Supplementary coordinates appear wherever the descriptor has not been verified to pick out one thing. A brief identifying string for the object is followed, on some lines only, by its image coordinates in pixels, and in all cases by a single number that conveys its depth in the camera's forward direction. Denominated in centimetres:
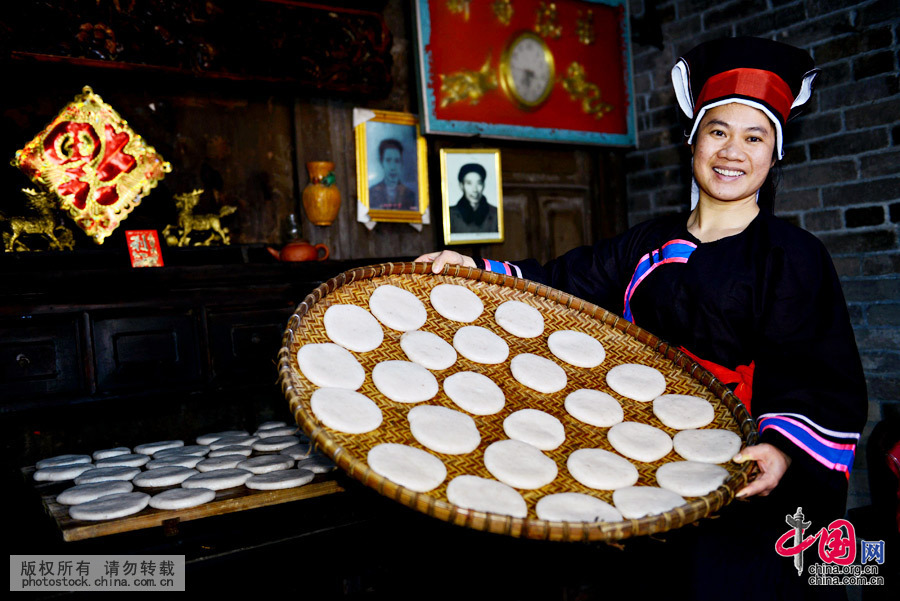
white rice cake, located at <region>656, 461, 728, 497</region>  135
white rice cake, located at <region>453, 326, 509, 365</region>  179
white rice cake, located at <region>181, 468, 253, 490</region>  188
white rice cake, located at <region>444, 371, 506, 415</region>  160
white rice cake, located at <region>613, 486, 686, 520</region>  127
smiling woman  152
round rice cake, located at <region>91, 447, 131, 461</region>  246
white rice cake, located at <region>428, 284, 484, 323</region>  189
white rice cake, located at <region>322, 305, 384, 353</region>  168
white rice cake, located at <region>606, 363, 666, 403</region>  174
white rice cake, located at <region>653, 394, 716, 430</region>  162
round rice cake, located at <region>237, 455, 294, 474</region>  204
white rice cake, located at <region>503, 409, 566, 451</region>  153
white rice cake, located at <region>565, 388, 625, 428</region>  164
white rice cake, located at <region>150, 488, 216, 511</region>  172
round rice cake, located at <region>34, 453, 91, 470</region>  234
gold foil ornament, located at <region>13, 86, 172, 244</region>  263
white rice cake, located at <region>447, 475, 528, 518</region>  123
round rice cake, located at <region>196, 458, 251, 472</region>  209
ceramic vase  336
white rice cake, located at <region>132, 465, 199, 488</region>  196
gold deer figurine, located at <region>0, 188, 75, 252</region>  259
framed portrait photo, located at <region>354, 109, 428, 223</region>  367
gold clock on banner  406
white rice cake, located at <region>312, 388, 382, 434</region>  138
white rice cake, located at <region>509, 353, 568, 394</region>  173
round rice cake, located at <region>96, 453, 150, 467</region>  225
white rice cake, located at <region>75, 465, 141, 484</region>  205
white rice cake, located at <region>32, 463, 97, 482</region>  214
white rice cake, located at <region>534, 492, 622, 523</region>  124
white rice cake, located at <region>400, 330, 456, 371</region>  172
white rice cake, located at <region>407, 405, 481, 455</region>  143
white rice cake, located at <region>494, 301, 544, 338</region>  192
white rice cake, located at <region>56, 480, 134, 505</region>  181
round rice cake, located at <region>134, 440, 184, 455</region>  249
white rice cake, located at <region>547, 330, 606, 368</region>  185
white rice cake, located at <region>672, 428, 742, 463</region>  147
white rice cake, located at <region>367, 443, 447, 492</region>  125
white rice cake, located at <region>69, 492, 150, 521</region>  165
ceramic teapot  296
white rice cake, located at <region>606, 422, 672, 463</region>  151
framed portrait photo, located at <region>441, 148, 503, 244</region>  389
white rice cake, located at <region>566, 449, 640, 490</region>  140
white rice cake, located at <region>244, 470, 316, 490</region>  186
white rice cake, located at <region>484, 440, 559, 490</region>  137
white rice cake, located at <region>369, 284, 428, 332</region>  181
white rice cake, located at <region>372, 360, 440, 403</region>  158
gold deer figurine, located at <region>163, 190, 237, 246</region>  297
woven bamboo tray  121
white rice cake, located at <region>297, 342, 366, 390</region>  150
